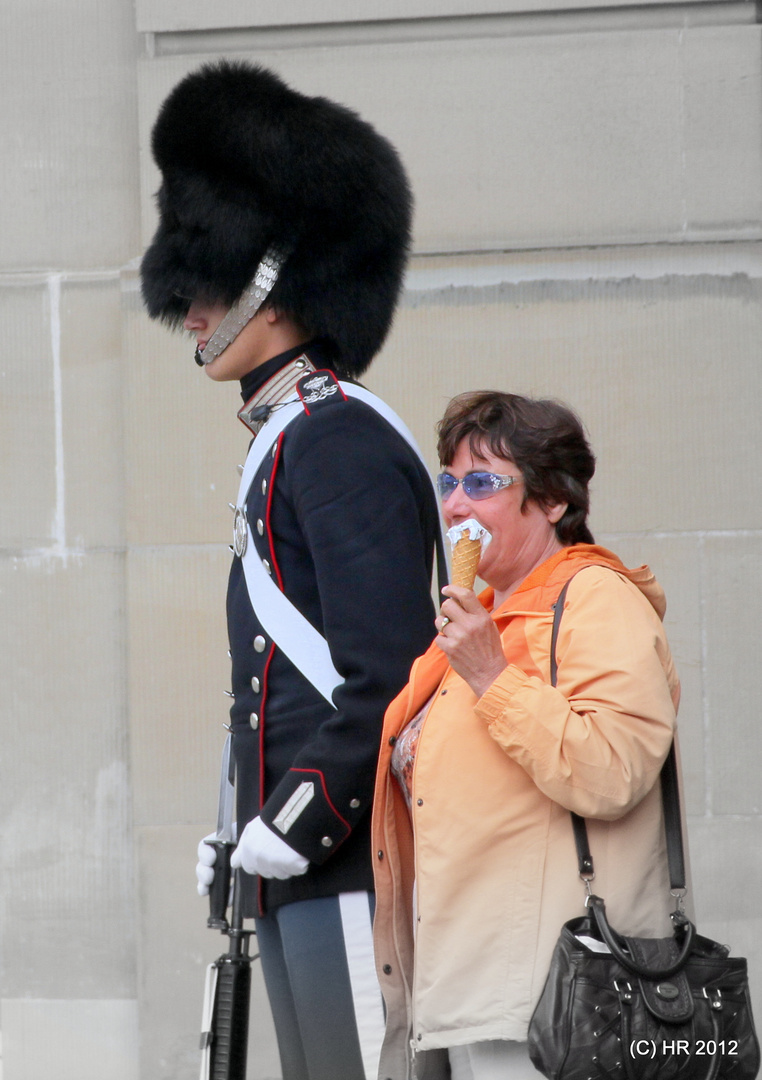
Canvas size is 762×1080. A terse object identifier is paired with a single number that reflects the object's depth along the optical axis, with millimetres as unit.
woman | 9664
